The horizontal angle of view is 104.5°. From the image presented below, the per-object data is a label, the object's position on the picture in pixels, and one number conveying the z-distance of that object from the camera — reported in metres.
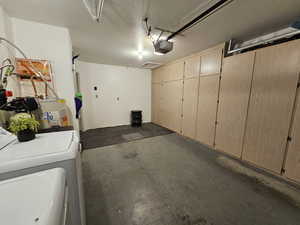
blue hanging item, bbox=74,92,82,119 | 2.67
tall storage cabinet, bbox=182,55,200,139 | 3.44
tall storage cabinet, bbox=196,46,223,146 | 2.90
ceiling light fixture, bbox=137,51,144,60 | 3.38
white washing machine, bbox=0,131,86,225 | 0.73
